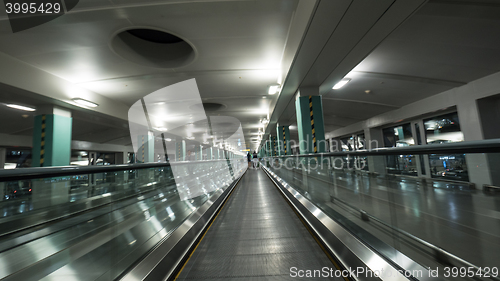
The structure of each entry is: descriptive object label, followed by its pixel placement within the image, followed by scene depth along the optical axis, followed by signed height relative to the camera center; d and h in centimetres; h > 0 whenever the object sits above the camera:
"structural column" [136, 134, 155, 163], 1439 +118
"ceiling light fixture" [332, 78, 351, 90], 799 +276
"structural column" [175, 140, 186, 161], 2392 +166
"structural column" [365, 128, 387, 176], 1388 +104
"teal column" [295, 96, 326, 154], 791 +135
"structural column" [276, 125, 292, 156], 1561 +147
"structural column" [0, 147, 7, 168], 1208 +102
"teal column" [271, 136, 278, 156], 2239 +163
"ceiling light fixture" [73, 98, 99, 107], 771 +251
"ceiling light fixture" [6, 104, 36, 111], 867 +271
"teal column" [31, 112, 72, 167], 765 +103
